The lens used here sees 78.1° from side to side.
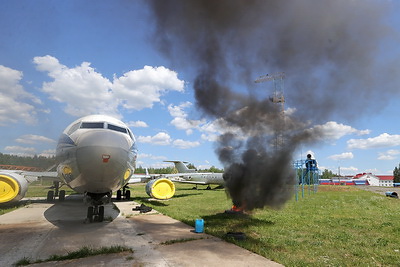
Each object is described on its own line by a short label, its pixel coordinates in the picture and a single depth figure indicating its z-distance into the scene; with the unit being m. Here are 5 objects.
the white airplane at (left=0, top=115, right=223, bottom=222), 8.45
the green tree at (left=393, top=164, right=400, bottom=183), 98.70
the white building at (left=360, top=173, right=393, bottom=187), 128.25
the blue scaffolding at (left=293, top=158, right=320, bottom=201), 25.27
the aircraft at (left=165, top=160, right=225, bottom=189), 41.41
